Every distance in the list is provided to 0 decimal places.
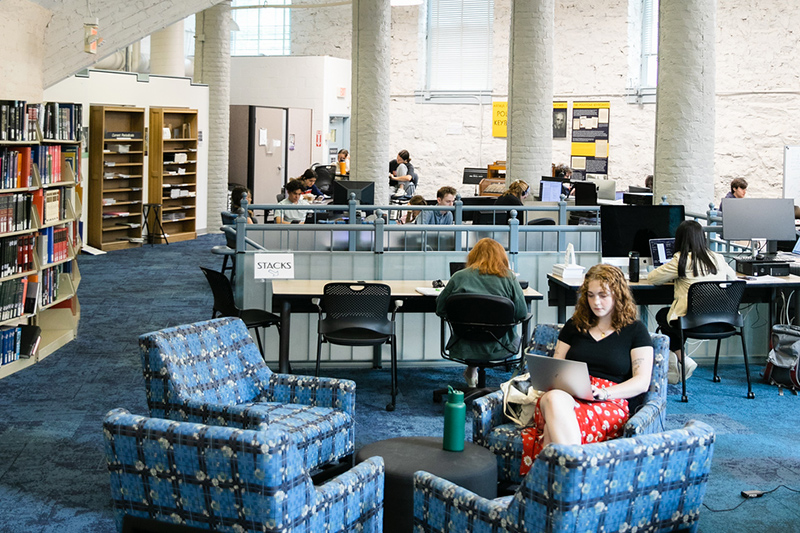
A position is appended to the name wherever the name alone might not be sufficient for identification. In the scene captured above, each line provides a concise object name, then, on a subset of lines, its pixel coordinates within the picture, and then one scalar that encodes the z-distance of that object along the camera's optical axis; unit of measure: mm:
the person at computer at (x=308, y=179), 12129
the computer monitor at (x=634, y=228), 7199
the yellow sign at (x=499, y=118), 19641
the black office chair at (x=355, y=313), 6227
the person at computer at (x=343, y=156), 17545
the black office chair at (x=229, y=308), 6714
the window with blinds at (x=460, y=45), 19938
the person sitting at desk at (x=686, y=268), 6723
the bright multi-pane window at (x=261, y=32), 21562
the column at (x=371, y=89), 13883
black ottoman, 3766
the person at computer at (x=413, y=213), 10344
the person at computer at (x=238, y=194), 10031
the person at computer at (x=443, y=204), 9906
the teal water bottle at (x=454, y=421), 4020
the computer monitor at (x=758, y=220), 7473
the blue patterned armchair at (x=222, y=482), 3117
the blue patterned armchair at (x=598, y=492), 2871
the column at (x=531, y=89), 13859
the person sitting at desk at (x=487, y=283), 5914
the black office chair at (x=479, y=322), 5816
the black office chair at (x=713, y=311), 6645
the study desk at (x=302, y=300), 6410
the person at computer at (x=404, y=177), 15906
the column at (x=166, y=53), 16250
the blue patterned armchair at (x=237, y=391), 4270
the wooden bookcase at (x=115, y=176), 13617
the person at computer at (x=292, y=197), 10215
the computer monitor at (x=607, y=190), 13766
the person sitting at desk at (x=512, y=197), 10812
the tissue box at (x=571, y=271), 7043
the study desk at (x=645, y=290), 6992
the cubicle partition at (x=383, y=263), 7207
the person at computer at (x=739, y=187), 11109
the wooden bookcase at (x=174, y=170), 14617
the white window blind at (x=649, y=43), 18156
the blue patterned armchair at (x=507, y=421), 4320
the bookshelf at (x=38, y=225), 6871
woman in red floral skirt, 4191
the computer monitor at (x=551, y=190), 12758
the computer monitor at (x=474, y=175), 16844
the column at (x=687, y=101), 9250
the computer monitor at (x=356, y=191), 10719
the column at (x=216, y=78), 16344
